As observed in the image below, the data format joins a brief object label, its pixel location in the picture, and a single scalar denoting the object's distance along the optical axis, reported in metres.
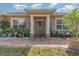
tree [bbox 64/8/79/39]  4.29
